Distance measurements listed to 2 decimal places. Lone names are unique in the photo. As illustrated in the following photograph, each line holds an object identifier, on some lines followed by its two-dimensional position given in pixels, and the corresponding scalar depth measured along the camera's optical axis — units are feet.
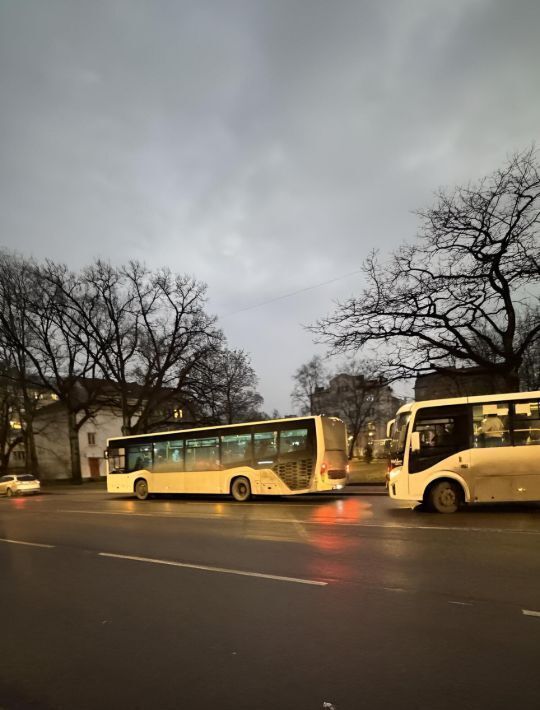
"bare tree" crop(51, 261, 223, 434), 118.73
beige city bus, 58.85
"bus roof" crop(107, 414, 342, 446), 60.13
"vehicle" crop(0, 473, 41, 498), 110.11
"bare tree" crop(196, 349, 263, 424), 119.55
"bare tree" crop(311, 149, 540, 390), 66.08
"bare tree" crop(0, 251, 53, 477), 117.80
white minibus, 42.70
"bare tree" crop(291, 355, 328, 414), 218.89
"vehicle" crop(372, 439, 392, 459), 141.29
